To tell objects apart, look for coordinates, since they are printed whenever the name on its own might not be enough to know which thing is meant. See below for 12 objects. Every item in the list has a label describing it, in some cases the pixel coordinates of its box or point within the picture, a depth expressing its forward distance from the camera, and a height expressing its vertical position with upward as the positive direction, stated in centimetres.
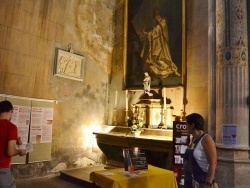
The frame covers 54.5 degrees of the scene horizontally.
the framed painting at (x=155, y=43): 783 +264
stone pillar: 511 +71
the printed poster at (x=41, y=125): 694 -31
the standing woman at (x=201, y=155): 272 -38
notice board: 659 -26
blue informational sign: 518 -26
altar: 640 -74
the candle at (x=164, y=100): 755 +61
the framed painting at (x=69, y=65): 775 +168
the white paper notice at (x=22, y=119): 654 -15
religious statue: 793 +117
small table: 320 -84
